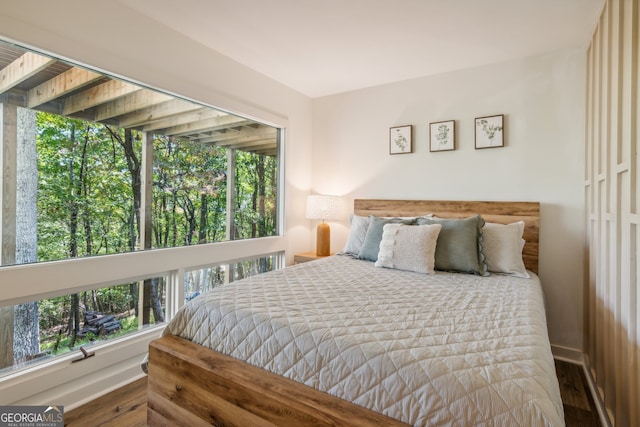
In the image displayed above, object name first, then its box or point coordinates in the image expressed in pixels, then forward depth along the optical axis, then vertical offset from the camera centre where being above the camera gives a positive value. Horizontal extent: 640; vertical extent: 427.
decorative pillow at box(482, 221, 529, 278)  2.28 -0.26
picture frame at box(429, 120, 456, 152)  2.94 +0.70
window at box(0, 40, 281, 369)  1.70 +0.19
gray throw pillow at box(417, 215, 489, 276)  2.28 -0.26
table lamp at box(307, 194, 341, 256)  3.38 -0.02
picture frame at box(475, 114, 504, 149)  2.72 +0.69
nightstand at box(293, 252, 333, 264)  3.34 -0.48
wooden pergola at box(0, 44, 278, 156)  1.69 +0.71
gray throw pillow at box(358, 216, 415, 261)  2.63 -0.22
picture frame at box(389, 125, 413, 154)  3.15 +0.72
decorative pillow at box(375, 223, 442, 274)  2.27 -0.27
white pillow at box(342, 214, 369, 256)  2.86 -0.22
